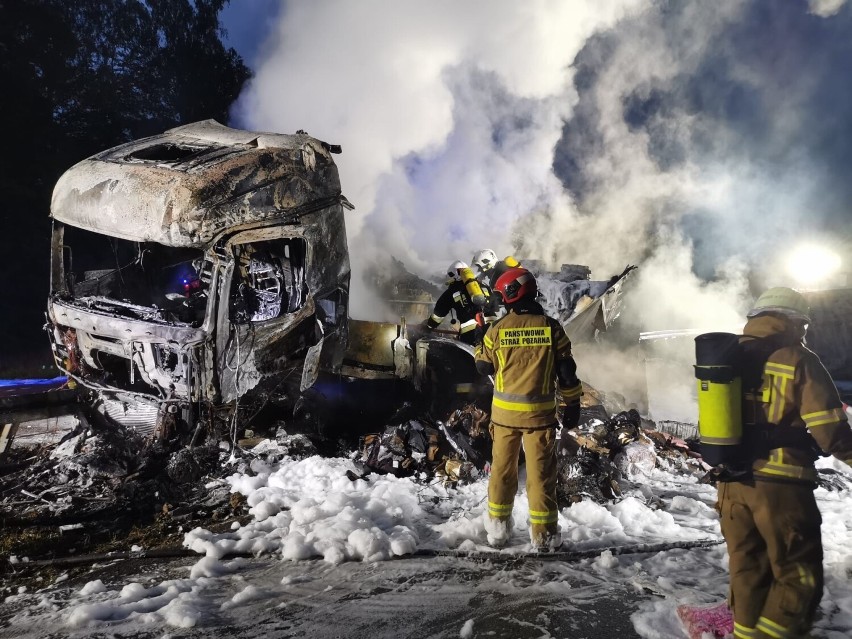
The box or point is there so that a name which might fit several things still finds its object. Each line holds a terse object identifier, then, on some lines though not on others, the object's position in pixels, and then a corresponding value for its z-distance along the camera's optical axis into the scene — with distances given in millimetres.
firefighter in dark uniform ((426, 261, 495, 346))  5957
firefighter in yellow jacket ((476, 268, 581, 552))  3180
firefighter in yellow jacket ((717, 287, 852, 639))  1904
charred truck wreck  4238
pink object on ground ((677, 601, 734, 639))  2192
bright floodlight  17797
